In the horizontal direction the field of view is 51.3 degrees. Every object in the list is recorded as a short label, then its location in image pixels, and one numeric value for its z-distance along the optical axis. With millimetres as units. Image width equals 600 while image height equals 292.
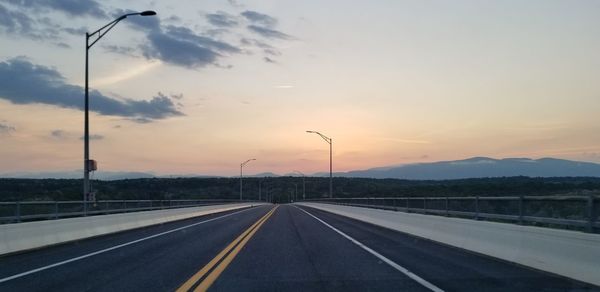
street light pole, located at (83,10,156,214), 28250
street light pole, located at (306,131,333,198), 69688
